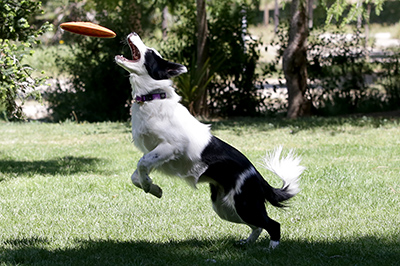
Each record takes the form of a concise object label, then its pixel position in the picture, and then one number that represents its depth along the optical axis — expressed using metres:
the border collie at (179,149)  7.89
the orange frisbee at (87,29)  9.55
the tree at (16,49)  13.12
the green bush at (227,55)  28.45
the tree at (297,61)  25.98
